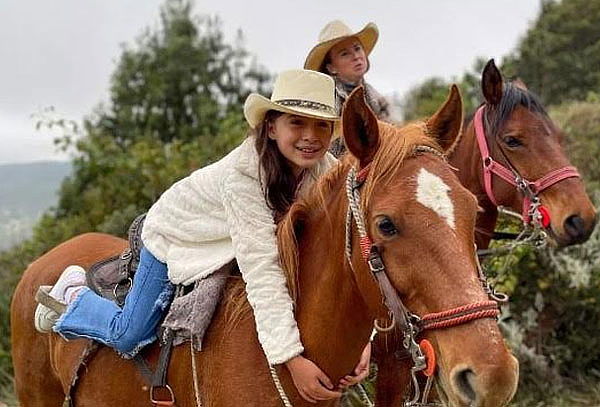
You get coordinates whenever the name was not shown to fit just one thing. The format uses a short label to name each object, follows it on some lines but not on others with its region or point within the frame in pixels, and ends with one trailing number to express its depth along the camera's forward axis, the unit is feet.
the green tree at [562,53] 78.95
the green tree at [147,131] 31.19
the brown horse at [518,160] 13.42
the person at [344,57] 14.10
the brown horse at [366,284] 6.92
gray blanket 9.62
